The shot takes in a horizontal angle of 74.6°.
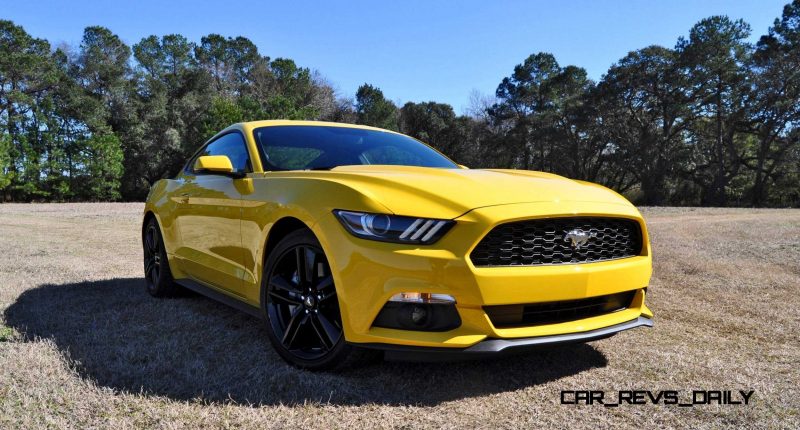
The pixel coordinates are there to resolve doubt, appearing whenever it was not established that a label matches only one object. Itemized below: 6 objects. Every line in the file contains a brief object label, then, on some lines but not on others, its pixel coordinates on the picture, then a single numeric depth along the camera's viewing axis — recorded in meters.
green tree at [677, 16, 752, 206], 32.44
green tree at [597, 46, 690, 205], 34.88
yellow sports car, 2.30
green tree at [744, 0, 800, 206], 30.12
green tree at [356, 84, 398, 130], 52.38
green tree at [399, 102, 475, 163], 52.75
